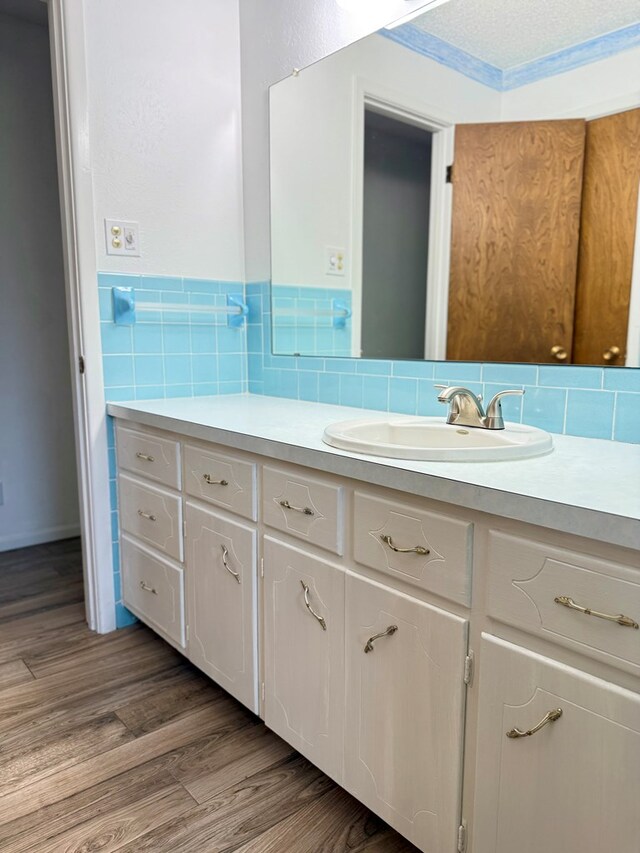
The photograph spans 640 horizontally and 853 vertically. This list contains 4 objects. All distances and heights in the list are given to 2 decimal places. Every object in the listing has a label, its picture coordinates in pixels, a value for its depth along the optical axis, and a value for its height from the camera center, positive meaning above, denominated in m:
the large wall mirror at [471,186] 1.29 +0.37
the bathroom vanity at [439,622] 0.82 -0.51
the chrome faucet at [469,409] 1.37 -0.19
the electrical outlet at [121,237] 2.03 +0.30
